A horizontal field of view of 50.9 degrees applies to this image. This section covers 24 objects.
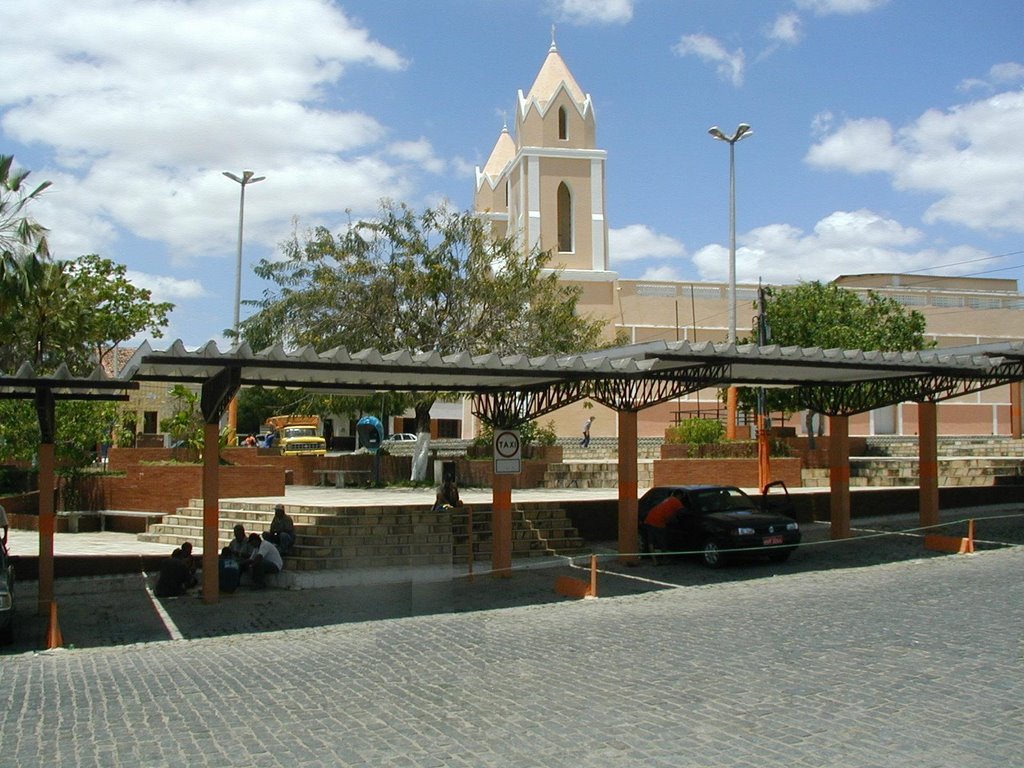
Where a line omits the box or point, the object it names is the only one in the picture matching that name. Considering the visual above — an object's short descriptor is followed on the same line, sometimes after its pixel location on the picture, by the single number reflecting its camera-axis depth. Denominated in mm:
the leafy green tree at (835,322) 37188
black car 17891
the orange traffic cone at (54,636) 12352
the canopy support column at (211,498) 15359
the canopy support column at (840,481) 22016
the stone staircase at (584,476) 31656
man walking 42897
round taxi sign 17781
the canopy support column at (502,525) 18047
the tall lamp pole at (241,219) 35844
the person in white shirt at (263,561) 17266
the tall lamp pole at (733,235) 35250
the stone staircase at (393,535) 18656
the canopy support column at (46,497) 14672
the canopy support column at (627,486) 18734
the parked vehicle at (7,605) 12273
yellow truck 49594
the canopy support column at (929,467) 22578
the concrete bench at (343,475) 32781
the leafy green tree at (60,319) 24672
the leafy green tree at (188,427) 27219
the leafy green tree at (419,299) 31109
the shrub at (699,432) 32500
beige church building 49500
